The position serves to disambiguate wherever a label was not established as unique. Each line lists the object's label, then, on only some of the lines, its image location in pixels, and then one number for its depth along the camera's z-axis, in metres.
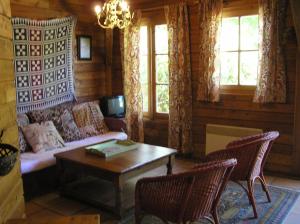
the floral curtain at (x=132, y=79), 4.89
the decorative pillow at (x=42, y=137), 3.70
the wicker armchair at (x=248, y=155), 2.74
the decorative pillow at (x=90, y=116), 4.48
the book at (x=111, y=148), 3.26
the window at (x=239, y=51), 4.05
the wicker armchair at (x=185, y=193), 2.14
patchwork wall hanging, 4.04
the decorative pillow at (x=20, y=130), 3.64
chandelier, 3.28
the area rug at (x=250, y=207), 2.84
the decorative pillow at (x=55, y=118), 4.04
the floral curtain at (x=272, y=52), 3.71
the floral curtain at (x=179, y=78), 4.44
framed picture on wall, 4.96
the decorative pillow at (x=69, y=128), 4.16
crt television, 4.96
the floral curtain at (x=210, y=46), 4.12
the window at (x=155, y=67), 4.84
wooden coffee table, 2.89
